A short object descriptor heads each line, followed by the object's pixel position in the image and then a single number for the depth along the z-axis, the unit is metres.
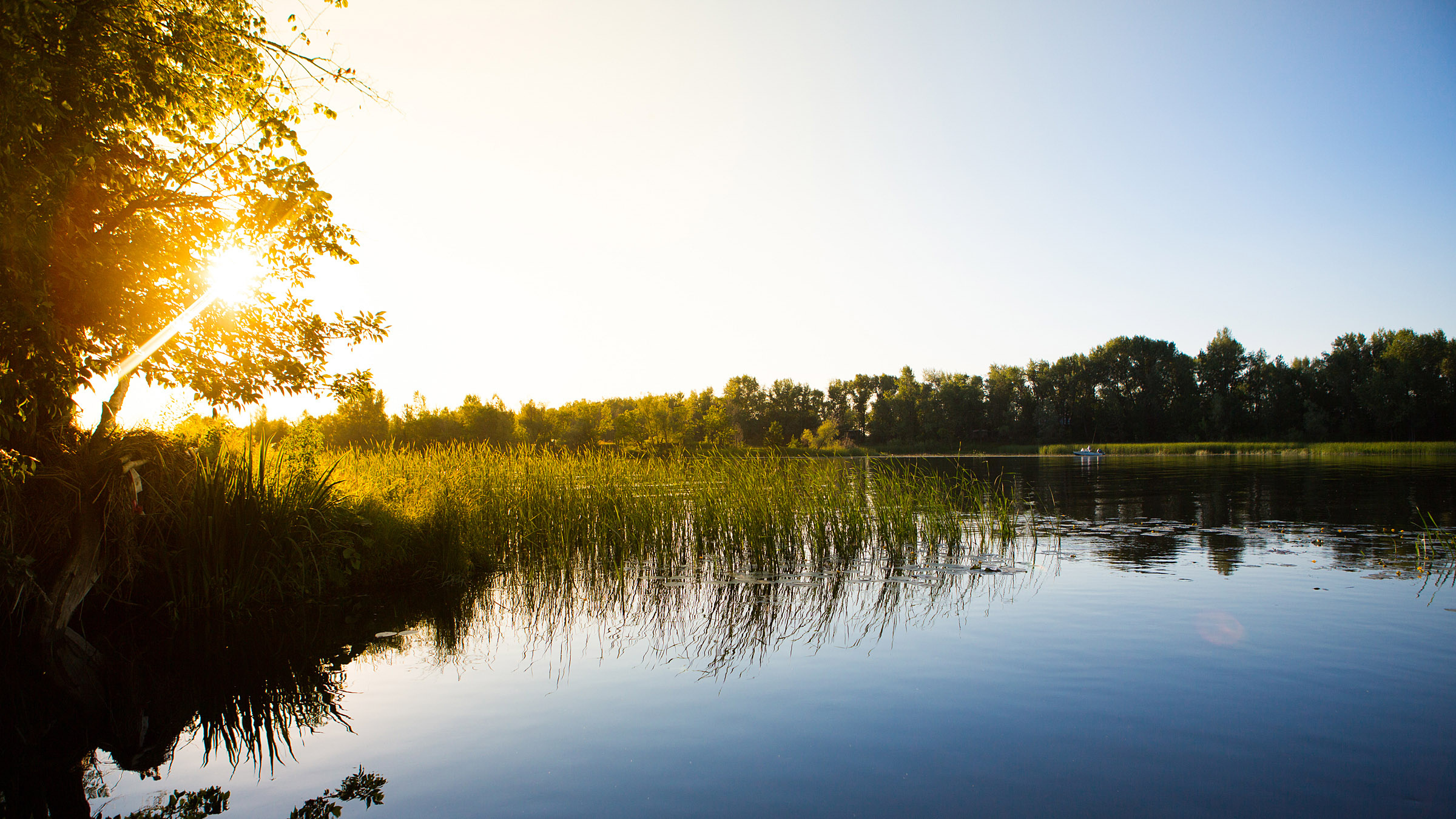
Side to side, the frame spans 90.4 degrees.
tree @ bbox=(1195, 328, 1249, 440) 98.37
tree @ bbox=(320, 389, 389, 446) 35.78
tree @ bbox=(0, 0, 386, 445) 4.95
